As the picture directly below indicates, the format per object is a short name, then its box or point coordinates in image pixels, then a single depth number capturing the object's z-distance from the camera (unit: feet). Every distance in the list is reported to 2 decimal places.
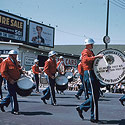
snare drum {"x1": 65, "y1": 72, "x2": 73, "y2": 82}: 52.65
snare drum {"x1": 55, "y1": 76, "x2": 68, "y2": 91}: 35.19
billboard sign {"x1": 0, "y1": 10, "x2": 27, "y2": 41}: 107.04
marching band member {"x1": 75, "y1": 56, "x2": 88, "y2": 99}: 38.06
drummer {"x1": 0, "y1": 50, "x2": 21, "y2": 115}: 25.12
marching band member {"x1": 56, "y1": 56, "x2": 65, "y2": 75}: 45.26
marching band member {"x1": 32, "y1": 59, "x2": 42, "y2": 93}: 51.03
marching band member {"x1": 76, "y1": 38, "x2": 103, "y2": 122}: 21.29
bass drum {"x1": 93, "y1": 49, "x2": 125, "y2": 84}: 19.77
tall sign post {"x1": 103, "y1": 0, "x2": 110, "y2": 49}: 70.85
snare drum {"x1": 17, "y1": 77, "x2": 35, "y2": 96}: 26.35
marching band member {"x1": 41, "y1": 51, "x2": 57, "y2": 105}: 32.05
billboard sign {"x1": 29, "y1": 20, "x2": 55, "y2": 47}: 126.29
